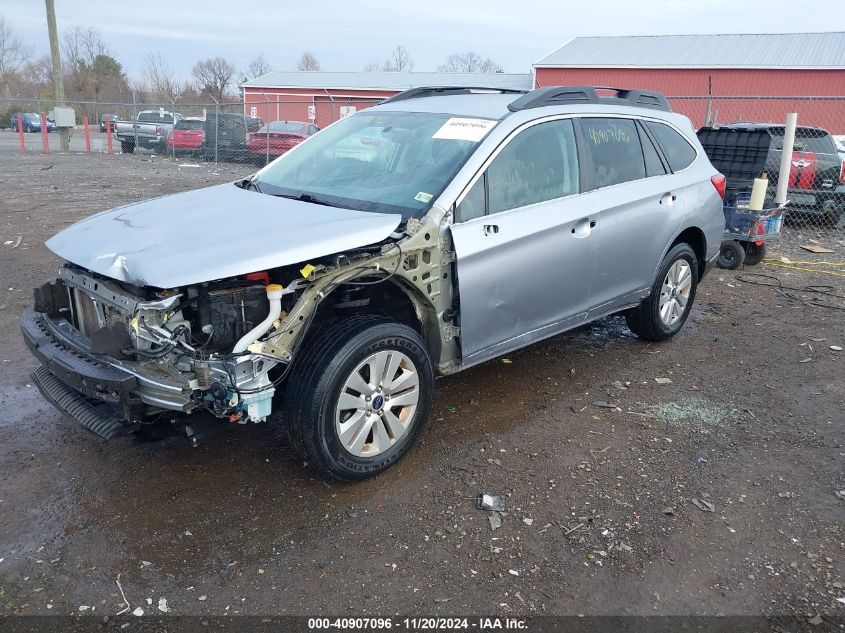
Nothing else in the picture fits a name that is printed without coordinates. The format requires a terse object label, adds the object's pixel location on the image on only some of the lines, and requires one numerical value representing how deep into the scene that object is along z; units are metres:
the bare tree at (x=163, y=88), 61.56
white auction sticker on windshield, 4.11
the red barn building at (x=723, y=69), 24.38
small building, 36.31
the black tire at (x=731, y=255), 8.79
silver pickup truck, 23.78
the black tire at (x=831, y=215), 11.55
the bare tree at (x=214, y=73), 73.19
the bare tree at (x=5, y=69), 61.19
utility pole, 22.96
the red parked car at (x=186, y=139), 22.14
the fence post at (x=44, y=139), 22.59
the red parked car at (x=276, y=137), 18.88
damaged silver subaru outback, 3.09
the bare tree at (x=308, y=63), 86.00
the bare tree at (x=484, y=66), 75.00
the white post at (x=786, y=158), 9.20
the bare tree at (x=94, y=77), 56.06
